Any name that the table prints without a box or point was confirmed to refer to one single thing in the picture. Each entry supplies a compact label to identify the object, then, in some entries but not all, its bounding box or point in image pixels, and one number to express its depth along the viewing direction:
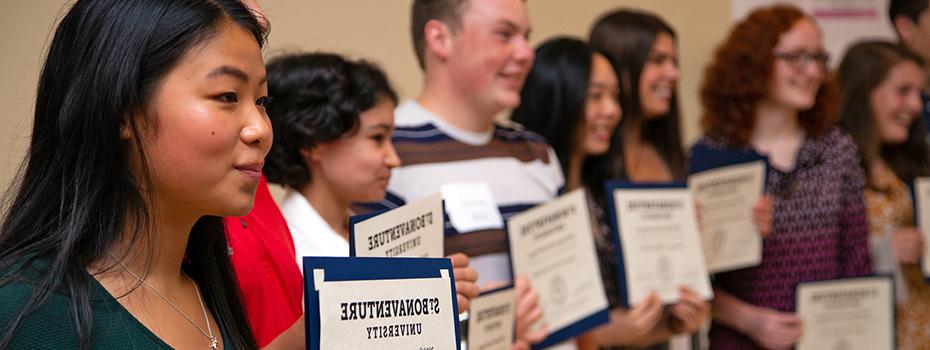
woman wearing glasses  3.82
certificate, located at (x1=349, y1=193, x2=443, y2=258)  1.77
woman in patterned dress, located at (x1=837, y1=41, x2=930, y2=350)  4.35
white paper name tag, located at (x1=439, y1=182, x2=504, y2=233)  2.73
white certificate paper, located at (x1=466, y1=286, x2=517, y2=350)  2.37
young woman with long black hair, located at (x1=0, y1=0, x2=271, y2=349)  1.33
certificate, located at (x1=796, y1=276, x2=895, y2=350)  3.85
